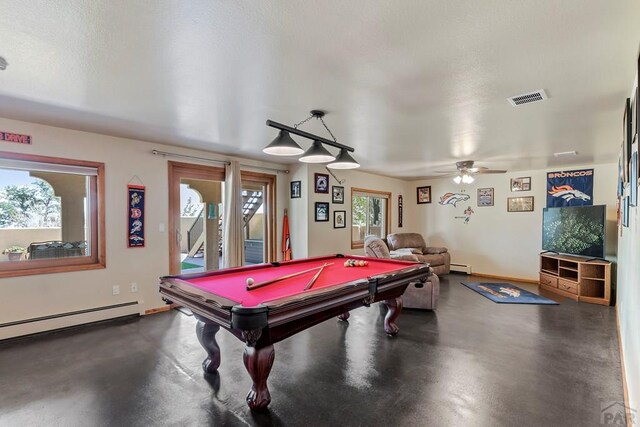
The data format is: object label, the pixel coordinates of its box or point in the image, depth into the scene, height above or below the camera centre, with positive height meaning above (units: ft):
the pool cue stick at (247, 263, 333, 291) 7.84 -2.05
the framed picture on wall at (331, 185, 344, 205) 20.39 +0.98
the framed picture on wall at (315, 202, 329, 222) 19.20 -0.22
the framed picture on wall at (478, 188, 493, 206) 22.79 +0.93
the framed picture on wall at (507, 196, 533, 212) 21.08 +0.34
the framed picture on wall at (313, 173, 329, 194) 19.17 +1.66
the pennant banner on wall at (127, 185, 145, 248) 13.39 -0.29
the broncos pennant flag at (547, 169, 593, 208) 18.90 +1.33
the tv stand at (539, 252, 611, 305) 15.70 -3.92
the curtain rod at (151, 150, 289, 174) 14.02 +2.53
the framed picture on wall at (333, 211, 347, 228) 20.56 -0.72
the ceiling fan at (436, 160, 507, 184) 17.08 +2.25
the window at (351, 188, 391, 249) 22.95 -0.45
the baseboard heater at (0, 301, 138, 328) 10.87 -4.14
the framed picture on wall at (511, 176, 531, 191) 21.09 +1.77
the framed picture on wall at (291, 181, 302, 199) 18.99 +1.23
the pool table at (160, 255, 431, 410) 6.11 -2.14
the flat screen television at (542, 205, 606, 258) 16.30 -1.21
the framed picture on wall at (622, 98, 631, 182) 7.65 +1.76
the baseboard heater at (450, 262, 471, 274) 23.64 -4.66
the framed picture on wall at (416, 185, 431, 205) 26.35 +1.28
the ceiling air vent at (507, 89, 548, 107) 8.19 +3.11
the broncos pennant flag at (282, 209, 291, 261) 18.91 -2.05
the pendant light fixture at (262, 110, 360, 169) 8.06 +1.65
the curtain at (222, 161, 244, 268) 15.99 -0.56
